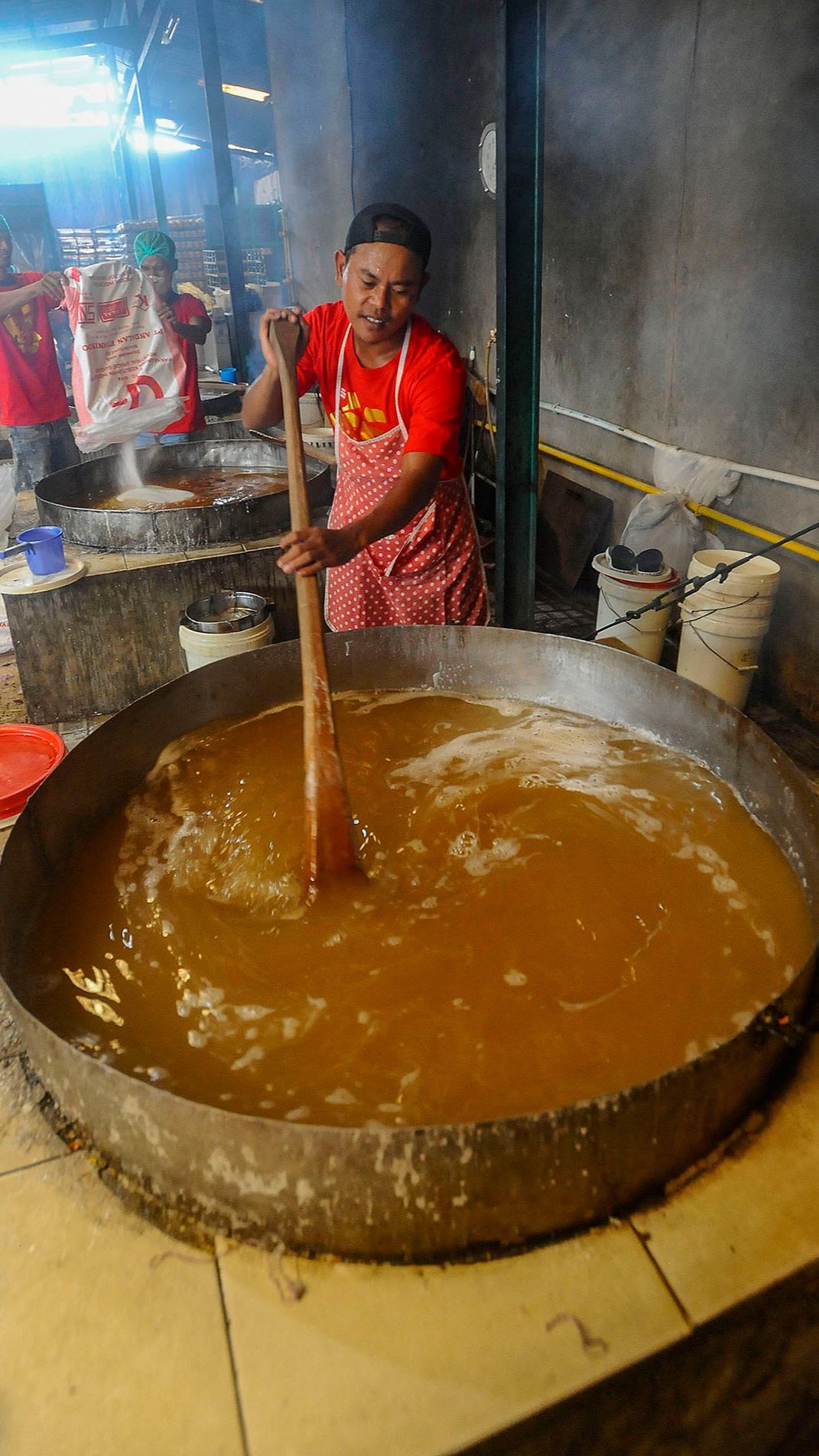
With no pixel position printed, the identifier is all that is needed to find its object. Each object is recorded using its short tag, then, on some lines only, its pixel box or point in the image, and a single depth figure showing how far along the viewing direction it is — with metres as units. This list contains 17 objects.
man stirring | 2.59
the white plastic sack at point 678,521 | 4.75
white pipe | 4.01
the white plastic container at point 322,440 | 5.32
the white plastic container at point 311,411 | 6.02
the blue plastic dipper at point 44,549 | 3.97
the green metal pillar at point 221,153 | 8.62
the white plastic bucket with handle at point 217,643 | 3.68
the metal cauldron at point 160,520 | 4.37
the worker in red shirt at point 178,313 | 5.68
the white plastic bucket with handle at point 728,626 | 3.85
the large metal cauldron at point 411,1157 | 1.25
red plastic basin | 2.48
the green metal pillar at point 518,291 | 2.99
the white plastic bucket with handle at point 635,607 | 4.43
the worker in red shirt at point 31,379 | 6.12
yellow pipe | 4.03
